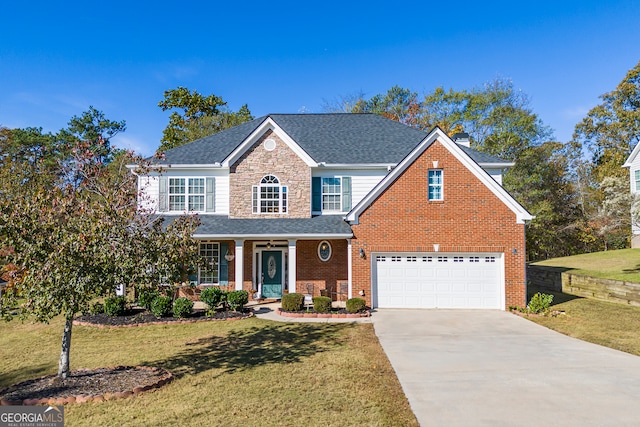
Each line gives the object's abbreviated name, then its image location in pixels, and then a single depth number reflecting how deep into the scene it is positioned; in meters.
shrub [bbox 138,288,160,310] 15.67
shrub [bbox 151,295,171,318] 14.85
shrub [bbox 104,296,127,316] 14.91
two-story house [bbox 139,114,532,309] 16.69
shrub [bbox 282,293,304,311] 15.60
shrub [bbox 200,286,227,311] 15.53
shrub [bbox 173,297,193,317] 14.66
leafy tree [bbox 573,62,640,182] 38.09
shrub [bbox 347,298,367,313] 15.37
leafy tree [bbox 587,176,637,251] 22.19
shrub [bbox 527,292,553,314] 15.83
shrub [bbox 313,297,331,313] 15.48
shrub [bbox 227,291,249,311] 15.62
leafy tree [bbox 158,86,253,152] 39.38
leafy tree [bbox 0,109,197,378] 7.49
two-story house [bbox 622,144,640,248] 28.44
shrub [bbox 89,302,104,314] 15.02
